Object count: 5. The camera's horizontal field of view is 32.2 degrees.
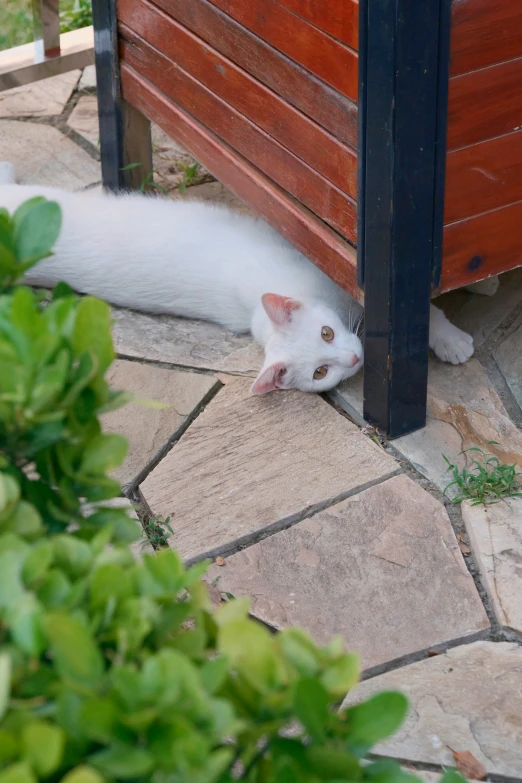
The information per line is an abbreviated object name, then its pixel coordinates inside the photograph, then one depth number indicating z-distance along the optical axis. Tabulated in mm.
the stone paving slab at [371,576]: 1979
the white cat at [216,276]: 2709
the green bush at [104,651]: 729
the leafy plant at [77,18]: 4676
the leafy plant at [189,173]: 3767
